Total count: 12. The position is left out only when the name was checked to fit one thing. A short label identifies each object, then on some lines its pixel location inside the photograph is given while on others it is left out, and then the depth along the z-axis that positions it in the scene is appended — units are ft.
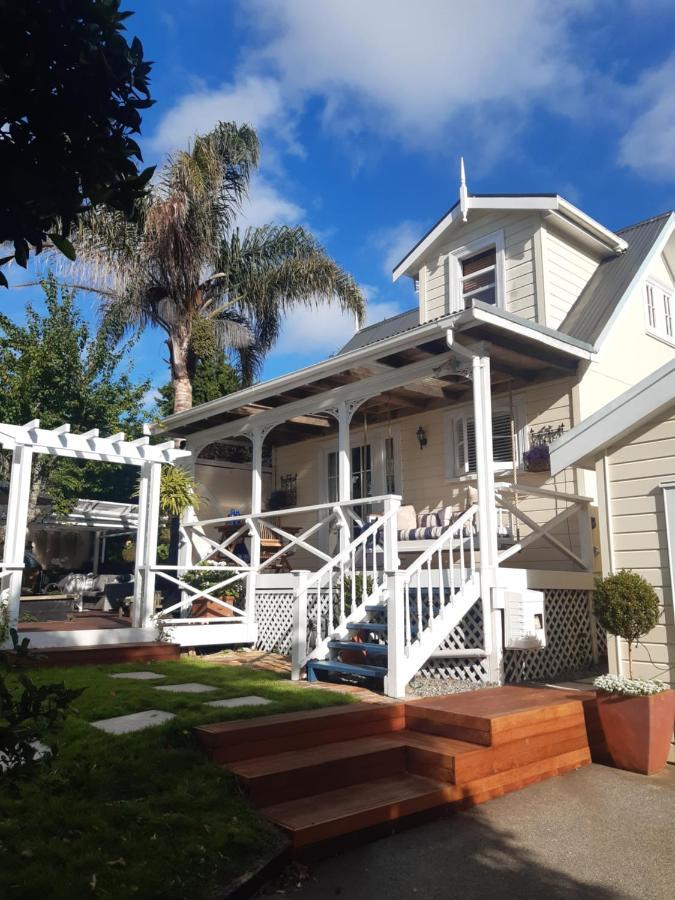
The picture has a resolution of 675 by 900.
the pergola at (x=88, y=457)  27.22
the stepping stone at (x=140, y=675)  23.25
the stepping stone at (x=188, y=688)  20.49
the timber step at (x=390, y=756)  13.52
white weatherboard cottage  24.43
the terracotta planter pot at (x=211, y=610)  34.94
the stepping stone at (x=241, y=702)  18.45
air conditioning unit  23.38
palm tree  49.75
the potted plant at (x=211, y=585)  35.09
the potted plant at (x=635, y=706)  17.84
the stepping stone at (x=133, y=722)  15.52
